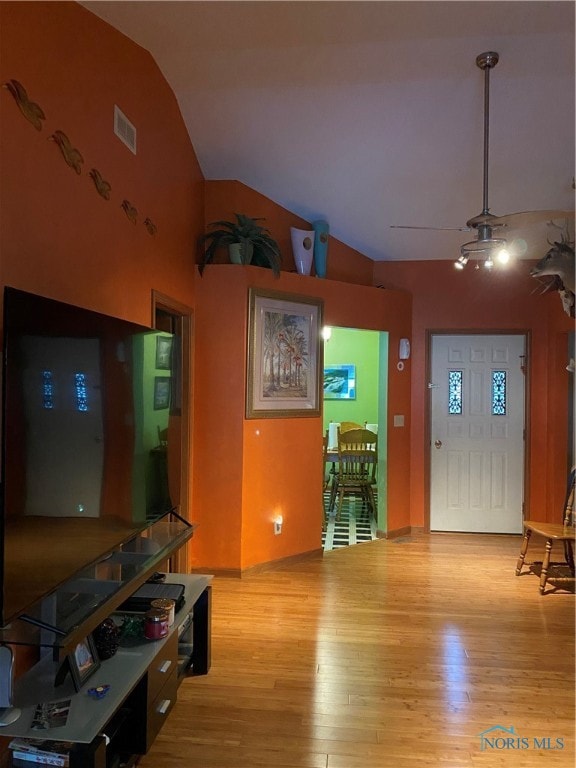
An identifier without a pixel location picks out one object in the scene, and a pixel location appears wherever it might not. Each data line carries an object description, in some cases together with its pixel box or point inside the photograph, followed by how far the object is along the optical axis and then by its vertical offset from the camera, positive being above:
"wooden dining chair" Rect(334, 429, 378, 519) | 5.71 -0.68
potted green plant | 3.95 +1.13
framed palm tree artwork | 4.03 +0.33
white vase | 4.43 +1.21
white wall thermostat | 5.18 +0.47
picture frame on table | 1.77 -0.92
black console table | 1.60 -1.00
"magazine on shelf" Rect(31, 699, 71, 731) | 1.62 -0.98
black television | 1.48 -0.16
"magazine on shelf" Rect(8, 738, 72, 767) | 1.58 -1.05
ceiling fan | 2.63 +0.90
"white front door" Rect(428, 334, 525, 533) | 5.28 -0.33
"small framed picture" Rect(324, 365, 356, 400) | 7.16 +0.21
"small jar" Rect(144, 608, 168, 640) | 2.18 -0.93
